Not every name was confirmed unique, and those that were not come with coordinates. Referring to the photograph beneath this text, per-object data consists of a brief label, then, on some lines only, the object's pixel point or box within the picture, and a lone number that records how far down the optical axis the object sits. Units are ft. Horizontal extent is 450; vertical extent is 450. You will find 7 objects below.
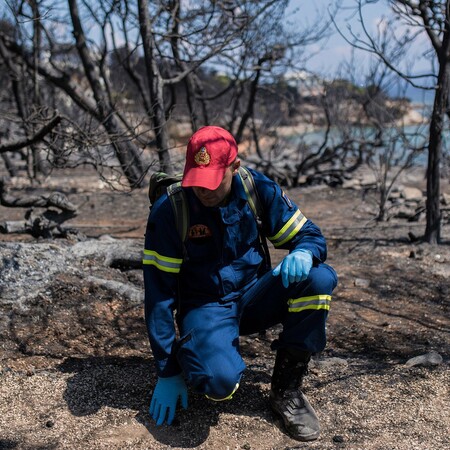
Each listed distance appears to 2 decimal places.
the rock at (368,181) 38.40
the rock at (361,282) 15.88
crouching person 8.82
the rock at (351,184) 37.77
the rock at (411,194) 33.50
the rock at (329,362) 11.12
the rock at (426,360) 11.02
